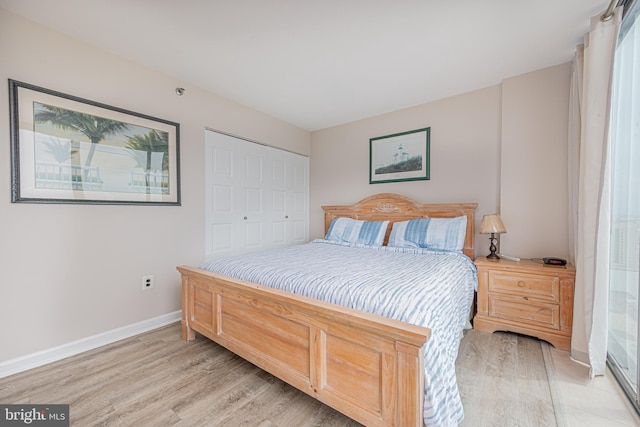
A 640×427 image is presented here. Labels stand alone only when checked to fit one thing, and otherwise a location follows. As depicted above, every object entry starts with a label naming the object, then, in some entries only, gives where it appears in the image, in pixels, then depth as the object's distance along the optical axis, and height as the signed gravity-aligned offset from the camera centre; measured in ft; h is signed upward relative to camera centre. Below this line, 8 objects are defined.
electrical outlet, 7.94 -2.38
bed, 3.48 -2.40
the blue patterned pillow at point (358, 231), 10.07 -1.02
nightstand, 6.70 -2.53
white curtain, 5.43 +0.13
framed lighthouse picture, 10.66 +2.16
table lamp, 7.91 -0.61
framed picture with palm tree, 5.96 +1.40
